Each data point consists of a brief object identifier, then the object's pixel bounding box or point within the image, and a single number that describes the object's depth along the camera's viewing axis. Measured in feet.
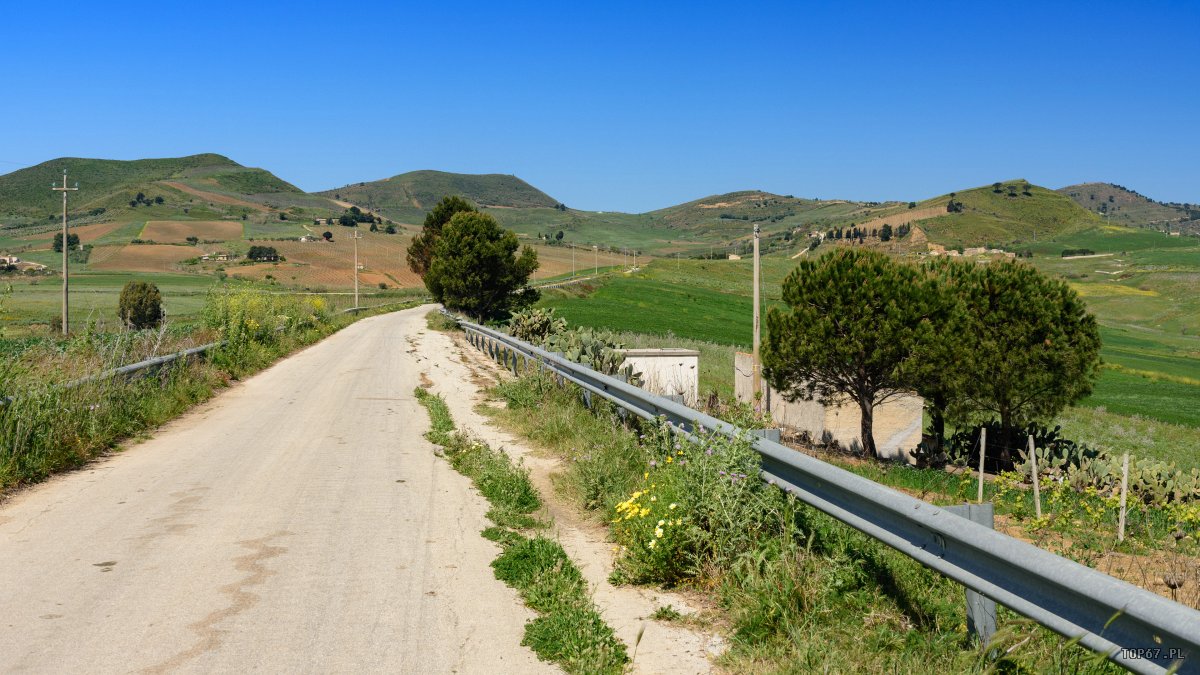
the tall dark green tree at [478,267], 156.66
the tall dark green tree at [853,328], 64.64
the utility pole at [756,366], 75.61
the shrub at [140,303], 204.44
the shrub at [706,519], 18.57
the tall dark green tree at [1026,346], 67.67
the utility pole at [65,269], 133.59
